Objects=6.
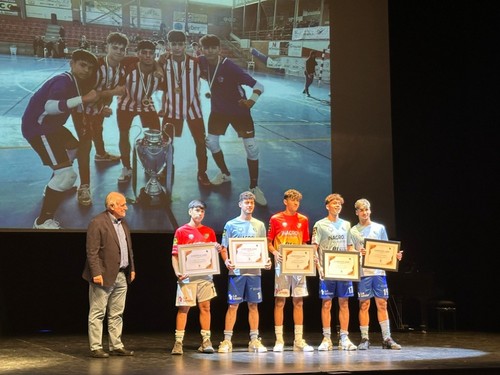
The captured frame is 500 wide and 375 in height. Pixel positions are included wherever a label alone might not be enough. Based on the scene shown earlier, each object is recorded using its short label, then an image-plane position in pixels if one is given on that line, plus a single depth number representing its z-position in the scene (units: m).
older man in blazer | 6.79
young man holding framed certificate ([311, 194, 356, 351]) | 7.65
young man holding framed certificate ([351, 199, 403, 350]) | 7.72
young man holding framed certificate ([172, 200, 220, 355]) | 7.21
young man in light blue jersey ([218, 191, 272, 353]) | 7.44
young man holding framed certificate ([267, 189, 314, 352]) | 7.57
